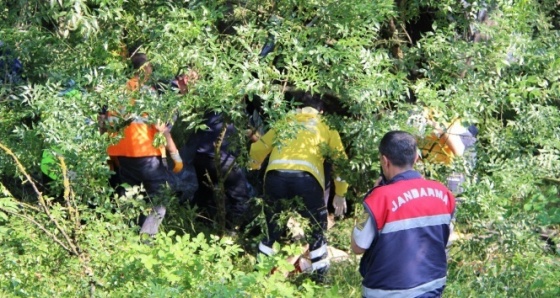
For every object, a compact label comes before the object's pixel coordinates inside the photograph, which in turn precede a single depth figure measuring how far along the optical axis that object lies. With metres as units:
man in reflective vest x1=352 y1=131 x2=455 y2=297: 4.48
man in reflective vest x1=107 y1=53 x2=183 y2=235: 6.72
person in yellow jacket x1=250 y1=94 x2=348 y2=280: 6.28
